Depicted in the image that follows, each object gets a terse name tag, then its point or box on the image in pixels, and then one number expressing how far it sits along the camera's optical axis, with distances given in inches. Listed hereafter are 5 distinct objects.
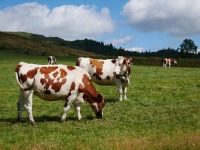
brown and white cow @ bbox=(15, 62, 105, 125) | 597.9
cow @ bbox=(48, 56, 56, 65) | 2765.5
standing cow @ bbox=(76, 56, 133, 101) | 815.1
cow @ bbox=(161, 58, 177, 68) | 3156.0
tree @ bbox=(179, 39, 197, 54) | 7519.7
